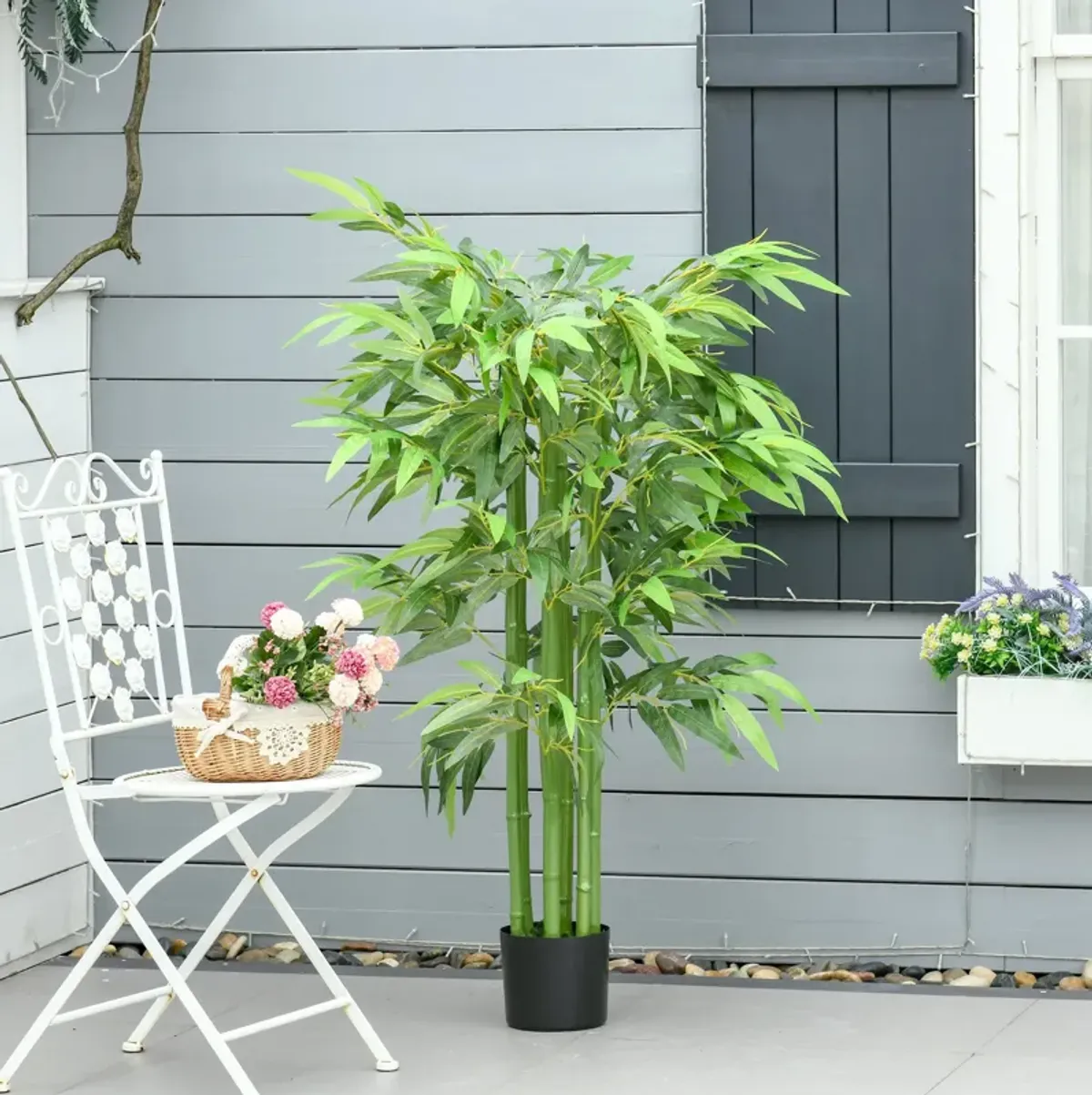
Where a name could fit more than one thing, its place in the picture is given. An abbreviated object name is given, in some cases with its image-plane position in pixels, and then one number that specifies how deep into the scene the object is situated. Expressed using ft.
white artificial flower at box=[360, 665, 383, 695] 20.11
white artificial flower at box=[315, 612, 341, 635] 20.45
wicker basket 19.65
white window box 23.41
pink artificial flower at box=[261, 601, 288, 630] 20.10
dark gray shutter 24.29
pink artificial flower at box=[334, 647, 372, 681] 19.99
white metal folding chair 19.65
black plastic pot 21.95
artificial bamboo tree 20.63
